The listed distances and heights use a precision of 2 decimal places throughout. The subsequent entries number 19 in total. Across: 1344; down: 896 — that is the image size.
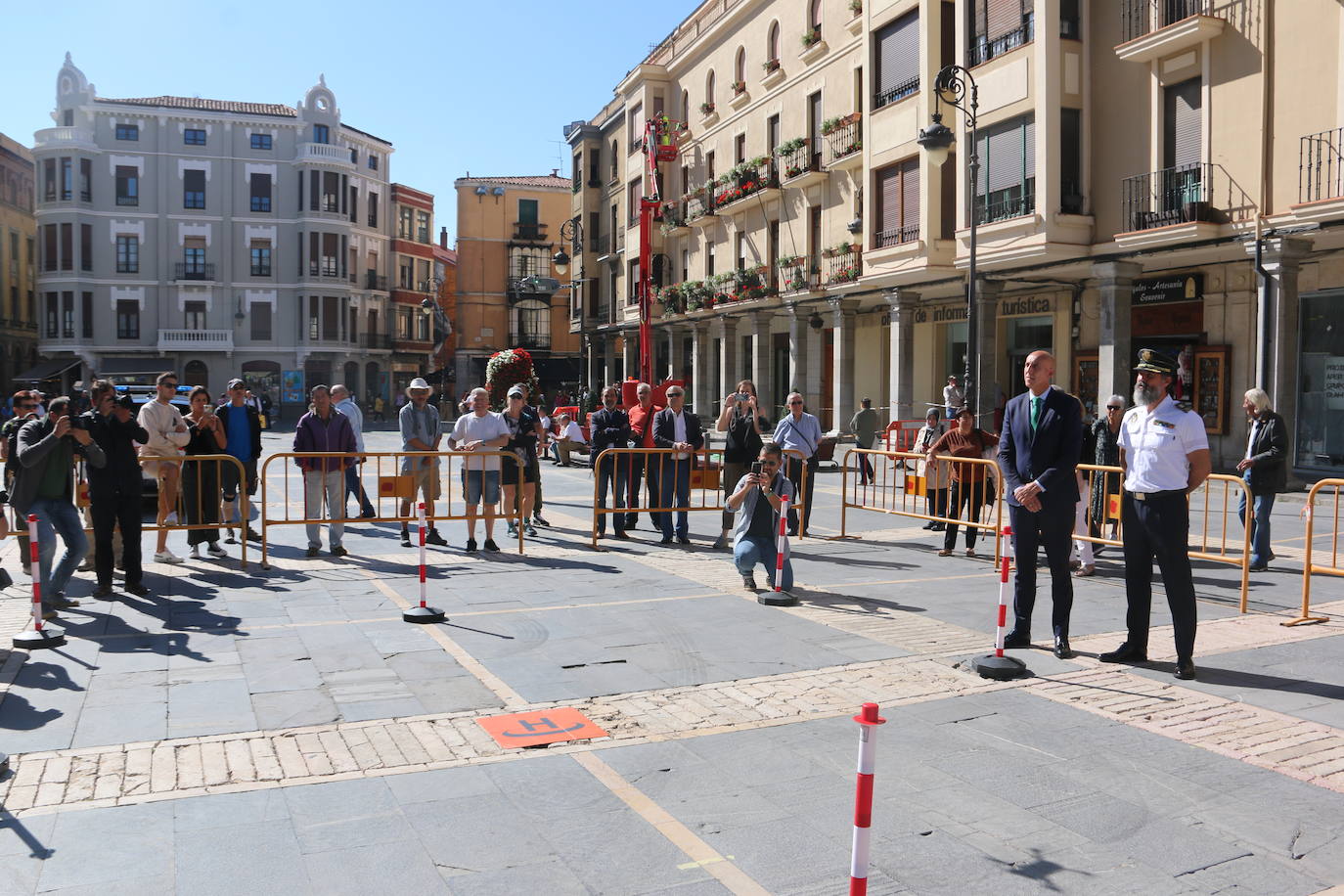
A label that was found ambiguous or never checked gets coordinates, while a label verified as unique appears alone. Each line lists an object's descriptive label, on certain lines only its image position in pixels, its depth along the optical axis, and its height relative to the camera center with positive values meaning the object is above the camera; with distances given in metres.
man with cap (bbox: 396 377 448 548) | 12.91 -0.11
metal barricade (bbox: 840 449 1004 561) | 11.52 -0.75
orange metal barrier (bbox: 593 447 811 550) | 12.91 -0.59
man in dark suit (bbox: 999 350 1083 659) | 7.60 -0.37
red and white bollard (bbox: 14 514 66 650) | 7.75 -1.48
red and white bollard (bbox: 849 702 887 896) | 3.28 -1.11
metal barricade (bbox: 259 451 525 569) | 11.97 -0.65
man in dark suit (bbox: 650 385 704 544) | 13.19 -0.33
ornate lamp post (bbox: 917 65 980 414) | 18.80 +4.94
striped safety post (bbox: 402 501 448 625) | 8.70 -1.48
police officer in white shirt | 7.19 -0.44
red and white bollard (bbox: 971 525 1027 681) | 7.07 -1.51
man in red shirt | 13.40 -0.12
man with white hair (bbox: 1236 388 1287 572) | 11.07 -0.33
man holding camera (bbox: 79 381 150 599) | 9.59 -0.51
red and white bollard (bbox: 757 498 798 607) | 9.43 -1.27
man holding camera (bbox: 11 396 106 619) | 8.95 -0.48
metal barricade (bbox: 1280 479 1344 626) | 8.55 -1.12
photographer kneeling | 9.80 -0.73
